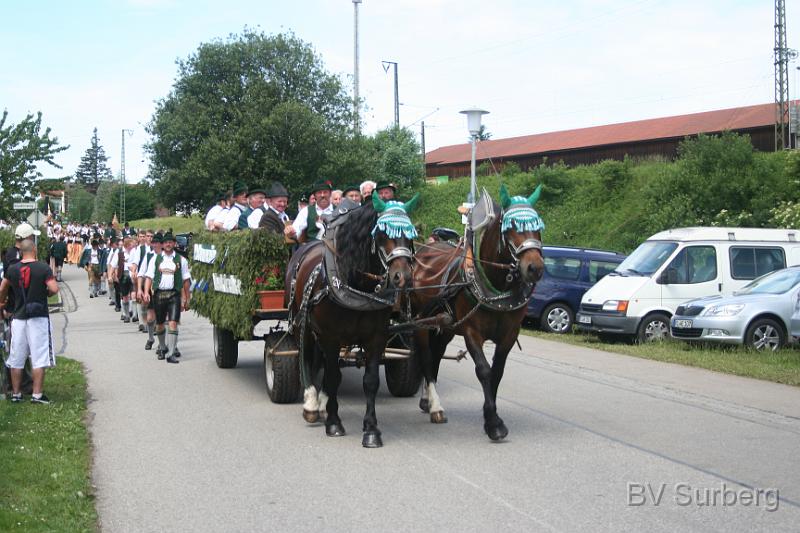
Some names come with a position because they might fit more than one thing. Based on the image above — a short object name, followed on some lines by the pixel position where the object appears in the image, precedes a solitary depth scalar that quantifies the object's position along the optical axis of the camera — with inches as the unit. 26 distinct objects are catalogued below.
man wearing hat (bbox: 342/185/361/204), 411.5
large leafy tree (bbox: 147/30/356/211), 1638.8
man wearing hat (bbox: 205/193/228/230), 526.1
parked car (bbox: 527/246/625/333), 764.0
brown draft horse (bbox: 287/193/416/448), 302.4
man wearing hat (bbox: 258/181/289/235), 427.2
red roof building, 1589.6
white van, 665.6
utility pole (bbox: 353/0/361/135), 1583.4
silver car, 589.6
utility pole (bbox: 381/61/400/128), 2126.5
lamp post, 741.3
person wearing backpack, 396.2
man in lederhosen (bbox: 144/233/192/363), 562.9
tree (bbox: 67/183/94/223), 4443.9
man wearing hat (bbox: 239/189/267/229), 466.3
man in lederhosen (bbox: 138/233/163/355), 573.2
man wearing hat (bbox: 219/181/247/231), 488.7
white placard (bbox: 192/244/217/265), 464.1
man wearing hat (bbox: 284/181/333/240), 407.5
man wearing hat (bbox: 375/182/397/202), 391.2
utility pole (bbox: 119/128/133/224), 3078.2
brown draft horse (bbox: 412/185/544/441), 308.0
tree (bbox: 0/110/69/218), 1333.7
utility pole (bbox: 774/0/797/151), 1290.6
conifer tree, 5984.3
